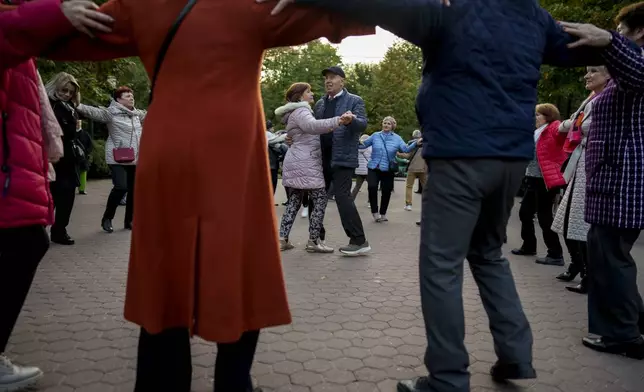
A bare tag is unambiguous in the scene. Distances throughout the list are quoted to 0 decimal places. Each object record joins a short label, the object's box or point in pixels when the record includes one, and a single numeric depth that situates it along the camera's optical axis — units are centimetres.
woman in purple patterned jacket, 326
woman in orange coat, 195
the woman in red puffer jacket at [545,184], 633
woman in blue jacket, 1059
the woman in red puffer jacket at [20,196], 257
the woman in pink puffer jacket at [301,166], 645
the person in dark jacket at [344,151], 646
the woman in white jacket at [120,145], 782
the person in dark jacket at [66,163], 663
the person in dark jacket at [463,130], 243
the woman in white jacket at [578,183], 418
